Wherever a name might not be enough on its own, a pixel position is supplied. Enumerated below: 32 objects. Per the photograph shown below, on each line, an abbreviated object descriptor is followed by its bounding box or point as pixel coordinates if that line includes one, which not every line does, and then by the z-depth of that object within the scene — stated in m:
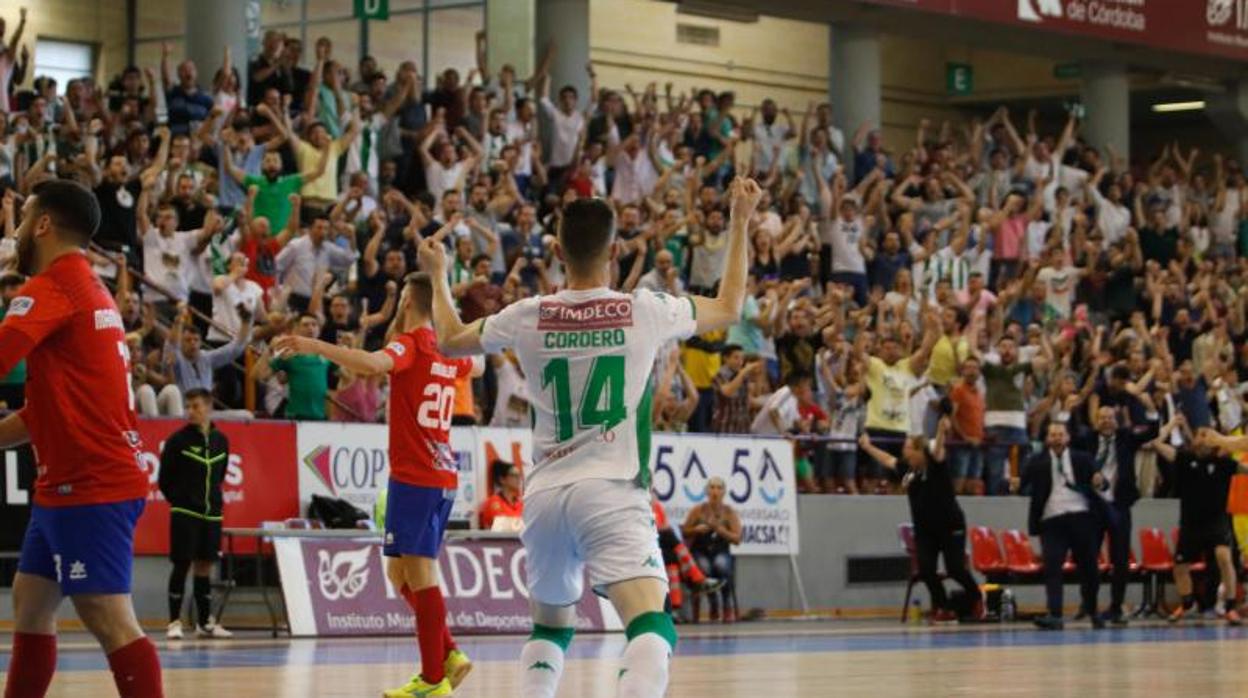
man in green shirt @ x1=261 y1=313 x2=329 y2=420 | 22.55
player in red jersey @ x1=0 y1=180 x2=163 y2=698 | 8.31
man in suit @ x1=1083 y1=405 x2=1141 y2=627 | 26.58
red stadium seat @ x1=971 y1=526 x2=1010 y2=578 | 27.67
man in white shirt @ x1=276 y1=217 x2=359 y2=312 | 23.92
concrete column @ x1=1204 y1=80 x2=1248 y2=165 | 42.53
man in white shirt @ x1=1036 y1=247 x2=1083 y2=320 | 31.98
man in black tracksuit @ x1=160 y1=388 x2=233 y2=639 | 20.16
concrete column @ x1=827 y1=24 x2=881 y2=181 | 36.41
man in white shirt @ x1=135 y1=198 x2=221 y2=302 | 23.11
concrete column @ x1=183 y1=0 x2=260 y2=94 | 28.23
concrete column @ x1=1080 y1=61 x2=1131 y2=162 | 40.19
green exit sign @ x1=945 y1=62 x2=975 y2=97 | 49.78
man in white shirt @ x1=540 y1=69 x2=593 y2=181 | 29.69
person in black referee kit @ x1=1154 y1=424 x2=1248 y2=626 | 27.88
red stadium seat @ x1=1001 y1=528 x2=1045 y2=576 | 27.78
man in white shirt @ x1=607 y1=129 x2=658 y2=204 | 29.66
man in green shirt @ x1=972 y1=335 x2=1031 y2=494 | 28.80
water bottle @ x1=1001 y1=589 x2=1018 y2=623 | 27.33
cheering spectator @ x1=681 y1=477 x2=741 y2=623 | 25.25
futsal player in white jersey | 8.26
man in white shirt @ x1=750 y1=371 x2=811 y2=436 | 26.66
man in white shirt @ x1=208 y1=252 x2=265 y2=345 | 22.86
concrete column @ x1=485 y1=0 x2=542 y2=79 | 38.28
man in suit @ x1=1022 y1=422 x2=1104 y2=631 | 25.59
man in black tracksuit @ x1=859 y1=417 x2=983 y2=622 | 26.03
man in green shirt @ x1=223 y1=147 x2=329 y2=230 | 24.66
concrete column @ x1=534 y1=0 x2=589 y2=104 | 32.75
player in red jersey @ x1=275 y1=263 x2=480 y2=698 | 13.02
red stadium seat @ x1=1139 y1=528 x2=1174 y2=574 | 29.42
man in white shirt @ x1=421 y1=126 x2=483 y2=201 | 26.75
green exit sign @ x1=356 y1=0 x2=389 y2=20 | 37.66
